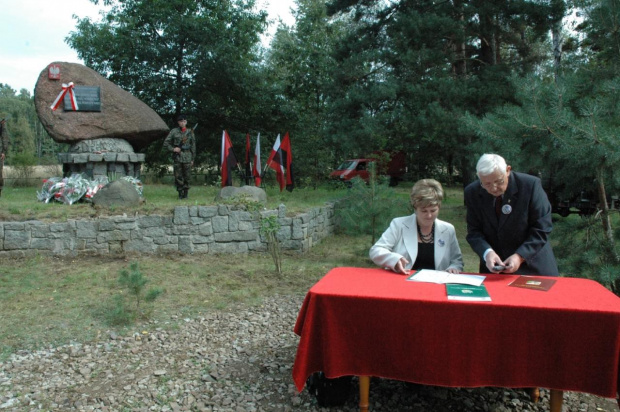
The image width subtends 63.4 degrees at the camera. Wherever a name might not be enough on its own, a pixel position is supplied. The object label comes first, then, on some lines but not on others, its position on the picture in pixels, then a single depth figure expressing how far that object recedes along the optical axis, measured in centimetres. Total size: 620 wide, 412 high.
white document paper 304
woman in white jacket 341
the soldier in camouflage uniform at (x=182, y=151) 997
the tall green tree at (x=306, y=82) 1623
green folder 267
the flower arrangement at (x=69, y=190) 916
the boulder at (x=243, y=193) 877
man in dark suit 318
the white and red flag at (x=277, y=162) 1050
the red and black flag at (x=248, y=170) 1155
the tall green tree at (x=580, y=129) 426
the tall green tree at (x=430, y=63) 1005
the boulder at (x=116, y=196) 826
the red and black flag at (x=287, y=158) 1059
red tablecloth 249
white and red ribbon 1062
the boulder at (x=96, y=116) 1056
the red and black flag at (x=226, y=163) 1007
